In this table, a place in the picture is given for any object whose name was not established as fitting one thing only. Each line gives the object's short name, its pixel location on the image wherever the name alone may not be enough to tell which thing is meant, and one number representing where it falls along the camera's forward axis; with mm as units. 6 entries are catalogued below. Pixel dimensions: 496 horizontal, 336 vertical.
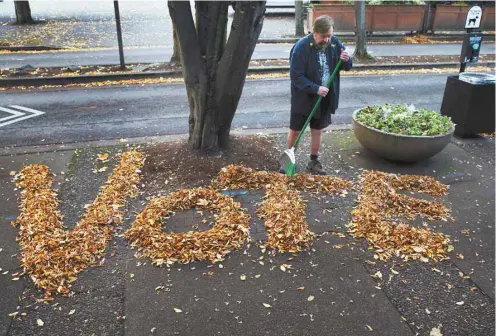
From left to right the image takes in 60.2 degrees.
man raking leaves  4949
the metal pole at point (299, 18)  17391
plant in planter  5539
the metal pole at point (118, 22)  11445
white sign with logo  7301
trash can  6590
